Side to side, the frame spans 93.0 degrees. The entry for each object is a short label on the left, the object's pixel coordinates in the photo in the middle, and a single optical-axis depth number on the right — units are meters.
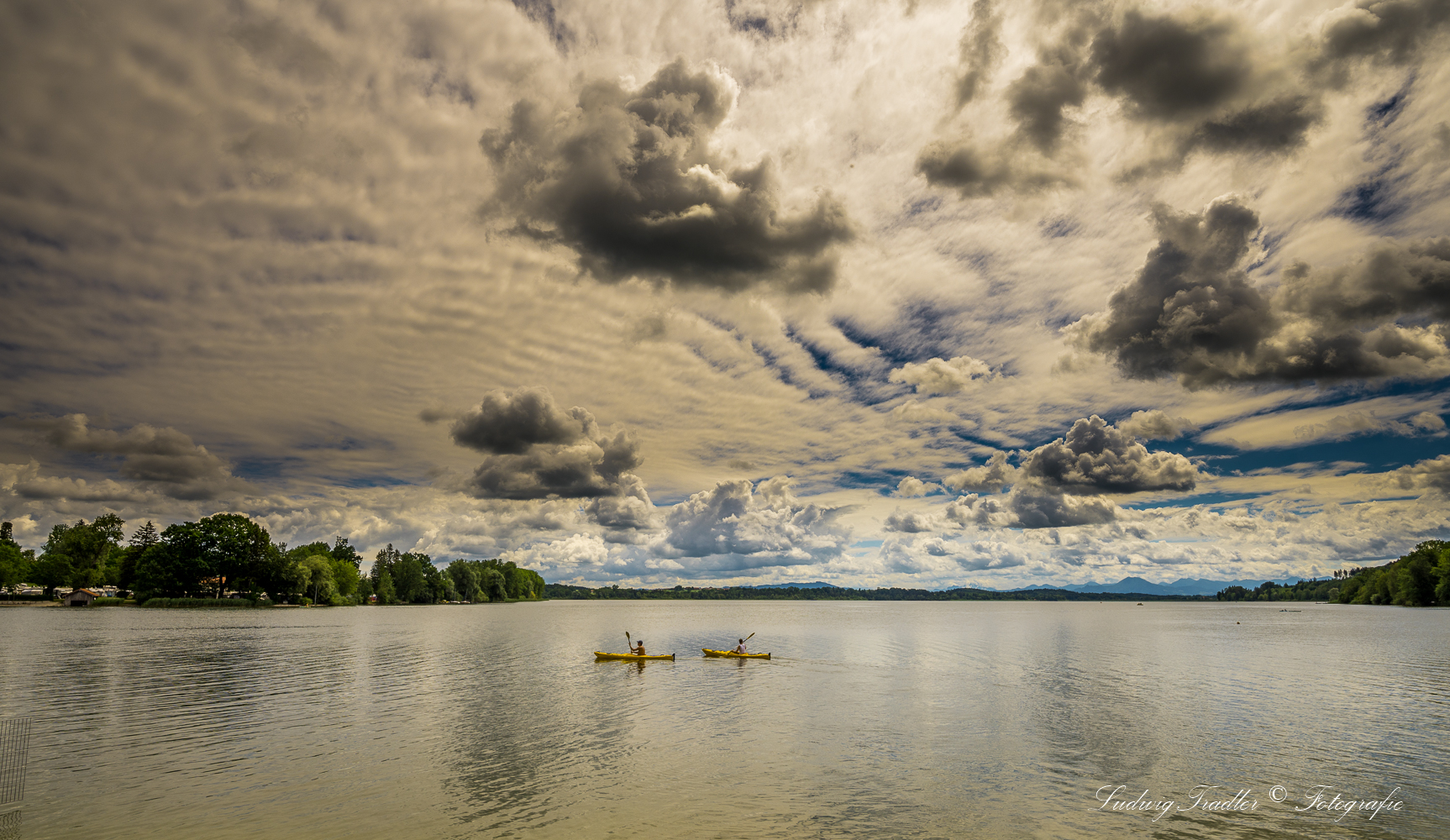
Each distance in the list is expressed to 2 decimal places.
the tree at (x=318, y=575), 183.00
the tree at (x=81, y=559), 189.38
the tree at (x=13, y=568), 184.38
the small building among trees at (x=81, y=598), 164.12
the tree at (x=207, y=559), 159.62
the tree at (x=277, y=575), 172.00
